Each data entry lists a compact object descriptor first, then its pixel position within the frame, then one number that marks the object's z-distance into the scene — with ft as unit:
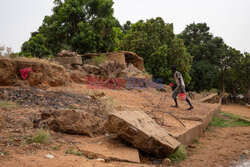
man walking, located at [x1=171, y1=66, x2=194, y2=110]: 26.68
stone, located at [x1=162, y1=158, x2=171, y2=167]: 11.39
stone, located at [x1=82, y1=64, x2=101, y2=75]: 41.63
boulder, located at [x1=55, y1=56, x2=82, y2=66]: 42.11
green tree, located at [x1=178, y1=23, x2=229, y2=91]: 89.71
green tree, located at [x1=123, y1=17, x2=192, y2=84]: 66.07
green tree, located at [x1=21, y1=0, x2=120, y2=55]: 65.62
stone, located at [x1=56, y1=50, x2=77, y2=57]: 43.02
